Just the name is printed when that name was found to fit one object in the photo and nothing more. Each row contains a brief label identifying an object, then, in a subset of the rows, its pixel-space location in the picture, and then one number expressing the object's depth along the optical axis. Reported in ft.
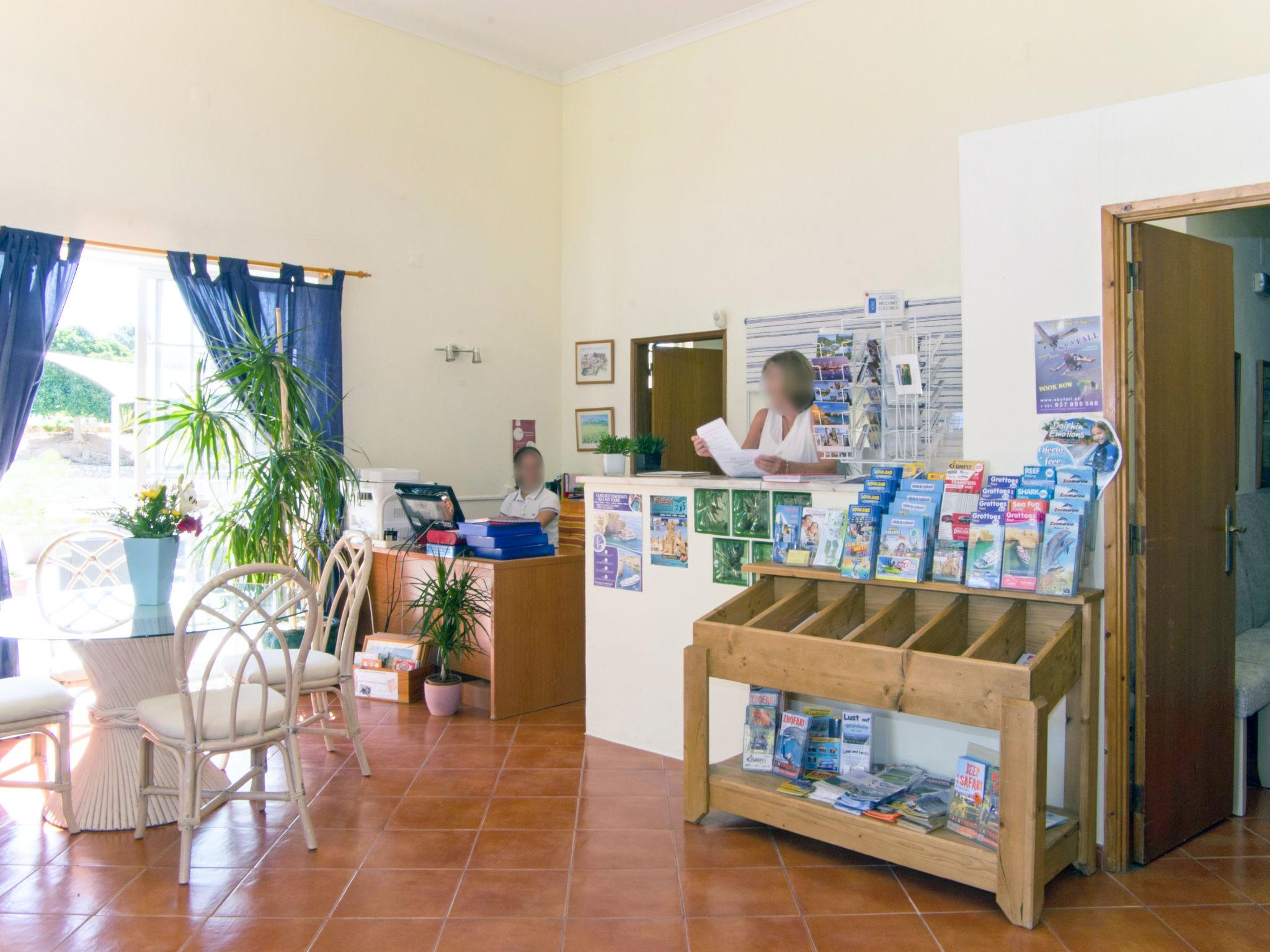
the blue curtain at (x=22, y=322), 15.28
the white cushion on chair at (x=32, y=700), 10.50
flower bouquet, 11.77
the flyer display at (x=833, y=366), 17.88
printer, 18.52
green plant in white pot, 14.84
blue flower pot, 11.76
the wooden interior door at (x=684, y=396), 22.49
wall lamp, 21.65
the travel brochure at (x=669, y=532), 13.50
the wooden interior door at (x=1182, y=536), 10.21
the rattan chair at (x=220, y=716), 9.91
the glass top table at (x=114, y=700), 11.28
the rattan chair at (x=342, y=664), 12.57
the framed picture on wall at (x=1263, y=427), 15.79
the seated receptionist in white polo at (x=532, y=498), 19.43
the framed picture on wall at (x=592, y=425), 23.00
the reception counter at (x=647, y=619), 12.98
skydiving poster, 10.25
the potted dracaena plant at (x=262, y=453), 16.42
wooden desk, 16.16
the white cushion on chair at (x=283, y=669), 12.44
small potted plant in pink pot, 16.08
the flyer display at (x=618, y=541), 14.08
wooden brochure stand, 8.84
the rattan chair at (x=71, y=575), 17.21
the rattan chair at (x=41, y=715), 10.52
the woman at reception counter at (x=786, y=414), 18.07
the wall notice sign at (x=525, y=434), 23.09
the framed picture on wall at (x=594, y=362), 22.94
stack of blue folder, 16.58
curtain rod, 16.49
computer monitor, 17.35
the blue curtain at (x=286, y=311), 17.62
